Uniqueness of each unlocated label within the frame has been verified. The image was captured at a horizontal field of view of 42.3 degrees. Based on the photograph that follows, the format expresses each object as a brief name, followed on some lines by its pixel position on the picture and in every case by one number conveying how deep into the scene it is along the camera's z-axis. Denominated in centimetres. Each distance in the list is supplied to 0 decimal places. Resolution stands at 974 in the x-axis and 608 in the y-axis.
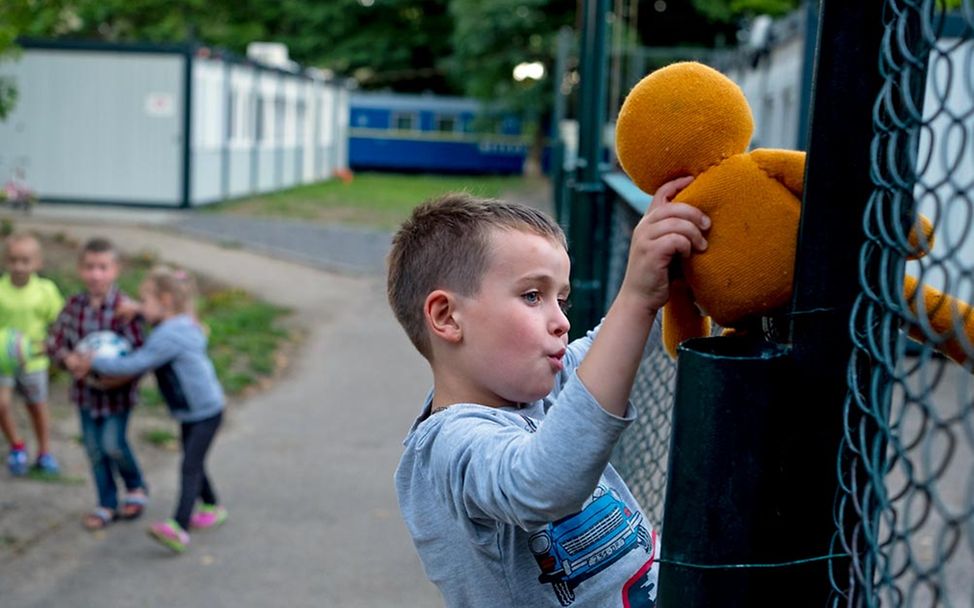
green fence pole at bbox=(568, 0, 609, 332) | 523
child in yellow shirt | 655
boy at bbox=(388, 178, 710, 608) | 172
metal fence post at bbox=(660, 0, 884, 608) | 135
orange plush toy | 145
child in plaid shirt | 594
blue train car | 4238
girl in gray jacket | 576
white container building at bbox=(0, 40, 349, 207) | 2153
